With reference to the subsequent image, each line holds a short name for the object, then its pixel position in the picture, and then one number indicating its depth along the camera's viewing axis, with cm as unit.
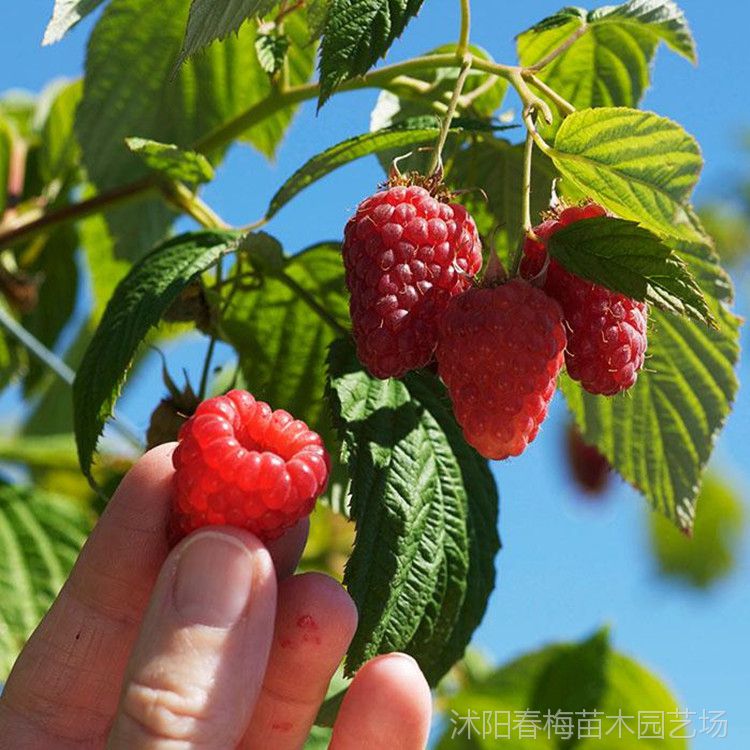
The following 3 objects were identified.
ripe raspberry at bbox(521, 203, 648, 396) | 26
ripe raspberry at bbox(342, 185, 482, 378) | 25
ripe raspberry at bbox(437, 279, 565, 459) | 25
